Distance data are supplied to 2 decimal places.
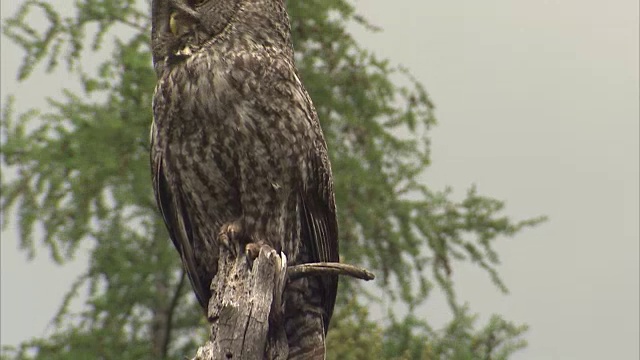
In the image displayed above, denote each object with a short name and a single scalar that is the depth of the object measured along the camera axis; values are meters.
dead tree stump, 12.27
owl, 13.87
